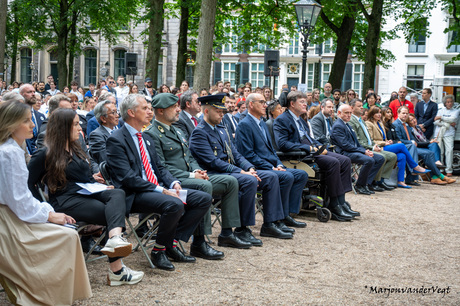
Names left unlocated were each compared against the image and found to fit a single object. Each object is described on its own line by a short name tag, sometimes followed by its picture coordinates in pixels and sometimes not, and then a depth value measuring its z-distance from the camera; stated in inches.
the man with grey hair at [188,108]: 337.7
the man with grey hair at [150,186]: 212.5
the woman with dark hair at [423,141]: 560.4
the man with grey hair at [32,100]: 350.2
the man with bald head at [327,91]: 656.0
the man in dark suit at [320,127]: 403.2
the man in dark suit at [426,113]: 614.2
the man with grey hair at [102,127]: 263.9
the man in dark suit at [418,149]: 539.8
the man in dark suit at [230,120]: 410.6
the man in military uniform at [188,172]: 239.3
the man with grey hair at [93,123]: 298.2
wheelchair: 332.5
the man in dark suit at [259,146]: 301.3
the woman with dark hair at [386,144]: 494.0
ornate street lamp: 570.6
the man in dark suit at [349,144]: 414.3
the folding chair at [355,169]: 459.8
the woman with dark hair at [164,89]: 631.2
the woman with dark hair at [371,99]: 605.1
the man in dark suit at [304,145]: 335.3
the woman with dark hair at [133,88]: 589.3
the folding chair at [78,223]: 192.1
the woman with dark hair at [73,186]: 189.8
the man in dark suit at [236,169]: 266.1
